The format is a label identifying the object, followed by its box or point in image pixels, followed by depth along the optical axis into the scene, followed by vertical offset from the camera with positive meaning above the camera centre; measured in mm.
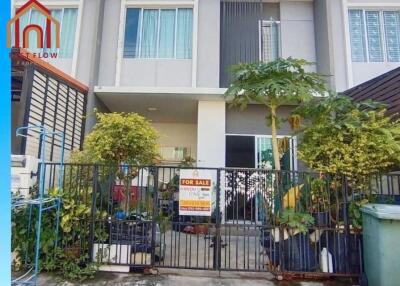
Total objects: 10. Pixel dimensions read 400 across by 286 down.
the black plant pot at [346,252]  4254 -928
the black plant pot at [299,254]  4301 -974
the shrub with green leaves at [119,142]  5469 +757
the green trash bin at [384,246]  3567 -711
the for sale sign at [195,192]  4523 -115
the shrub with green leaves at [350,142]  4438 +676
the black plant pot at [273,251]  4402 -971
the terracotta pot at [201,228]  4715 -702
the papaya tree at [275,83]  4585 +1618
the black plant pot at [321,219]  4410 -480
